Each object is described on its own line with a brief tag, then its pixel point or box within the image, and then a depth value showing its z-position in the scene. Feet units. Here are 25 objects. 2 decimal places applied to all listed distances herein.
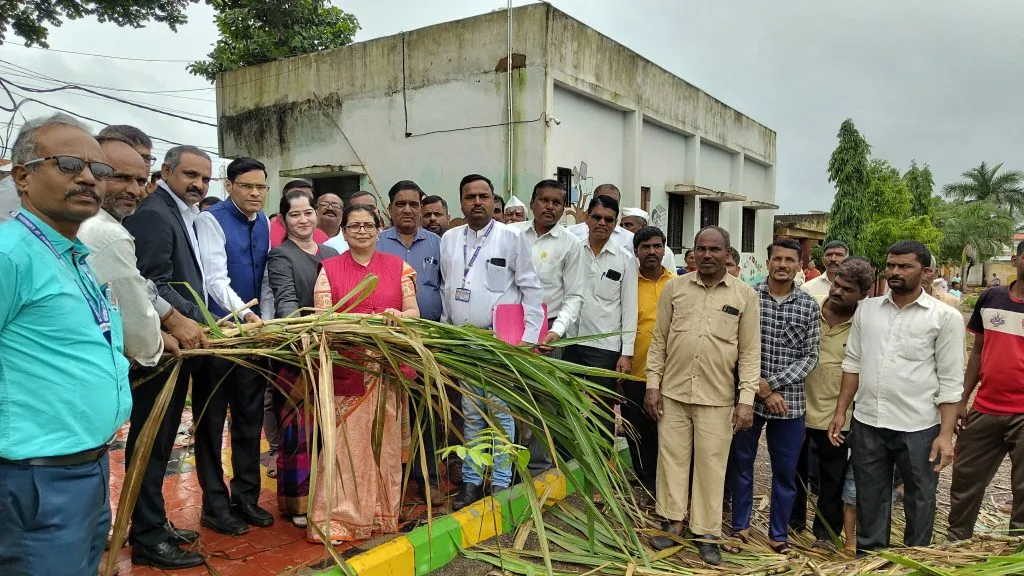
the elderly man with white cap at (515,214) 20.12
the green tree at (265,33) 50.65
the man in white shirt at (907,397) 10.54
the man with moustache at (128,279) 7.03
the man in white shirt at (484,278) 12.21
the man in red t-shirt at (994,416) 11.51
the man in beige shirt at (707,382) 11.21
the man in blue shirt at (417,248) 12.51
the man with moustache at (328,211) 15.39
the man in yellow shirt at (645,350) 13.51
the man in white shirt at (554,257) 13.44
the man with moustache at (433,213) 16.05
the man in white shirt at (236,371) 10.43
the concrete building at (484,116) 32.78
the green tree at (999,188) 139.74
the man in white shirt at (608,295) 13.29
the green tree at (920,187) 94.43
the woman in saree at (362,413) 10.46
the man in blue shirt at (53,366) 5.57
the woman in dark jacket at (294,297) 11.03
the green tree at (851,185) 66.49
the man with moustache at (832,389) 12.14
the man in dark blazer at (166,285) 9.19
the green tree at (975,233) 108.27
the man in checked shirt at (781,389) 11.64
